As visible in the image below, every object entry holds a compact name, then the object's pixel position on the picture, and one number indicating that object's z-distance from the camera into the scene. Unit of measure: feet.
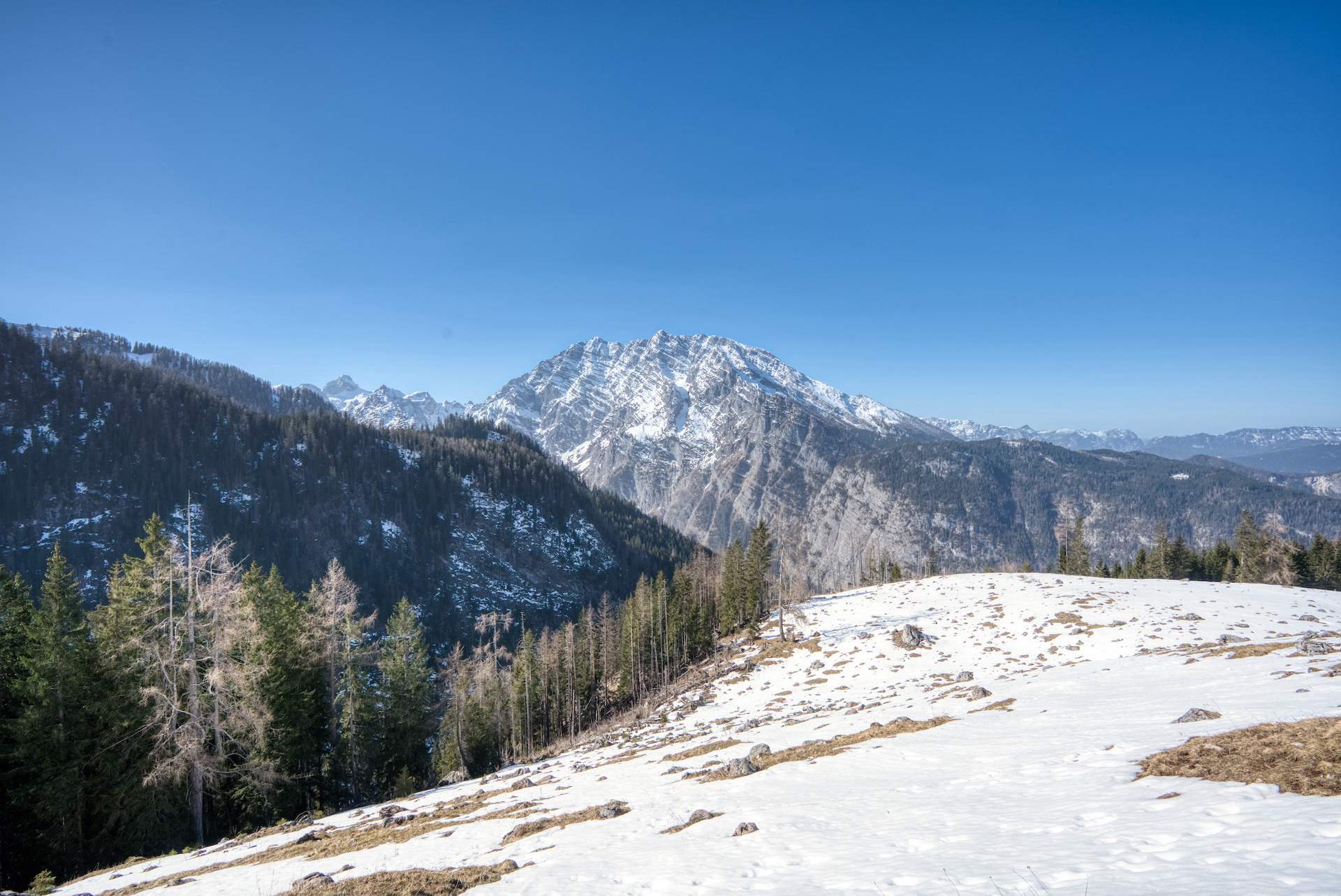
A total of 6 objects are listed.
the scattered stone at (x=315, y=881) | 40.19
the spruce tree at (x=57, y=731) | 73.72
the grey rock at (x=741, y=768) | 59.06
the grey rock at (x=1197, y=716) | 47.34
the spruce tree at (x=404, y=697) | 126.62
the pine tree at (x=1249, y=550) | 260.21
